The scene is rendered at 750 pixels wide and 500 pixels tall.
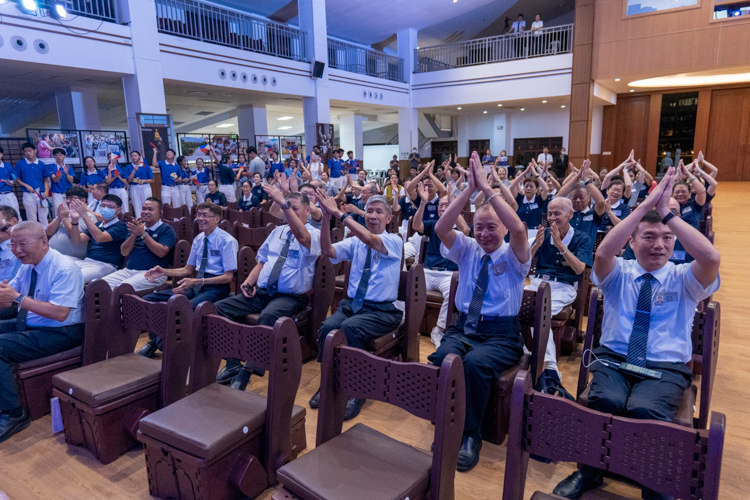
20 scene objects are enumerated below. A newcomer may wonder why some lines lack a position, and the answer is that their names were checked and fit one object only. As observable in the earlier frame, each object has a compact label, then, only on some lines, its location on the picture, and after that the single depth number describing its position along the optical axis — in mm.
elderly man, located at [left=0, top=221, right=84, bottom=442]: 2467
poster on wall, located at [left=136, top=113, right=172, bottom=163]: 8469
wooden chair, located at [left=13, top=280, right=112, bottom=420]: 2557
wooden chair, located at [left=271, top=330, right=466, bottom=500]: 1473
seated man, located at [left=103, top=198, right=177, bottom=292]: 3609
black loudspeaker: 12008
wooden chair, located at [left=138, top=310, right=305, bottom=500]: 1784
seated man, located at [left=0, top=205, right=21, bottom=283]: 3189
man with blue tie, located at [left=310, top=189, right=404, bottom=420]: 2713
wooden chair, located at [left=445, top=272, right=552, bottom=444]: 2221
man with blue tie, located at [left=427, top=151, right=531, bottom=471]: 2125
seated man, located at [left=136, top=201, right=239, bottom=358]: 3369
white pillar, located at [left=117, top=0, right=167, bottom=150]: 8273
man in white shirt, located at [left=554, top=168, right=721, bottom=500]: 1771
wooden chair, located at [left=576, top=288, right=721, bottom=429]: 1842
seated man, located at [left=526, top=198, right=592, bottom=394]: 3076
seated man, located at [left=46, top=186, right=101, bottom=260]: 3788
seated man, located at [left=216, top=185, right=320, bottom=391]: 3021
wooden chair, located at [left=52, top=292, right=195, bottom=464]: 2189
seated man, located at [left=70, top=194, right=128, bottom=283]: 3799
